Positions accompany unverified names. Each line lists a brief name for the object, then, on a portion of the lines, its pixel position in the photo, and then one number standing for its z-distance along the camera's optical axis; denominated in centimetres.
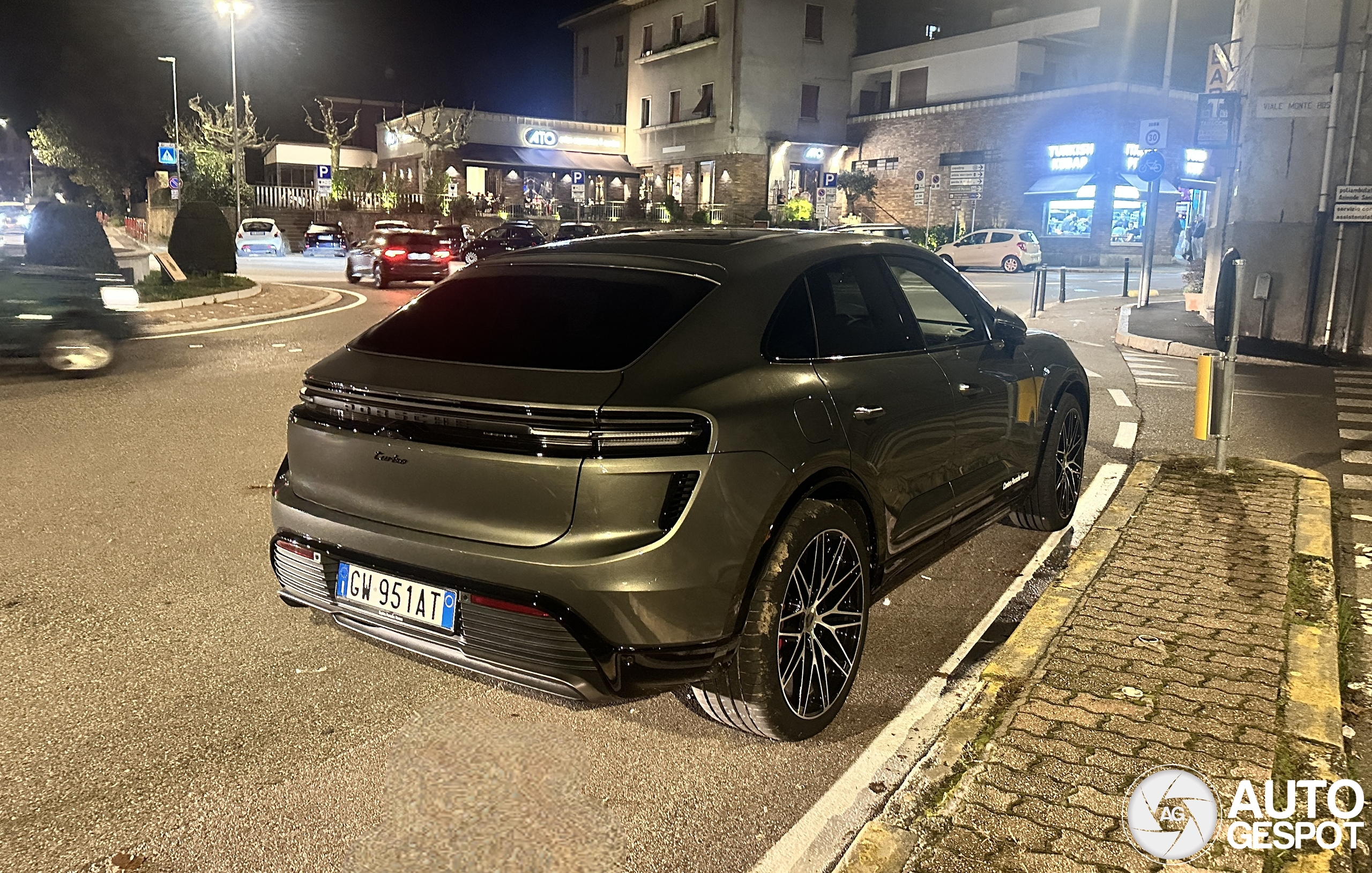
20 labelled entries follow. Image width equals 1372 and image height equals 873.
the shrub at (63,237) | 1741
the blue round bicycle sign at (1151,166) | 2106
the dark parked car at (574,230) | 3831
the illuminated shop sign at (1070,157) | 4347
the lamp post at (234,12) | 3984
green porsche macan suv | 314
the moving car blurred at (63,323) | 1173
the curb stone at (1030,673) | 292
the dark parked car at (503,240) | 3456
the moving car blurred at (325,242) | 4791
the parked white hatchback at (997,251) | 3688
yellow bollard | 676
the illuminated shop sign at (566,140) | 5900
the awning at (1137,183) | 4220
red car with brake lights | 2589
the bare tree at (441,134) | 5681
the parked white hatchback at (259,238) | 4584
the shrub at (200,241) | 2411
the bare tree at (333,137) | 6144
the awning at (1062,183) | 4362
